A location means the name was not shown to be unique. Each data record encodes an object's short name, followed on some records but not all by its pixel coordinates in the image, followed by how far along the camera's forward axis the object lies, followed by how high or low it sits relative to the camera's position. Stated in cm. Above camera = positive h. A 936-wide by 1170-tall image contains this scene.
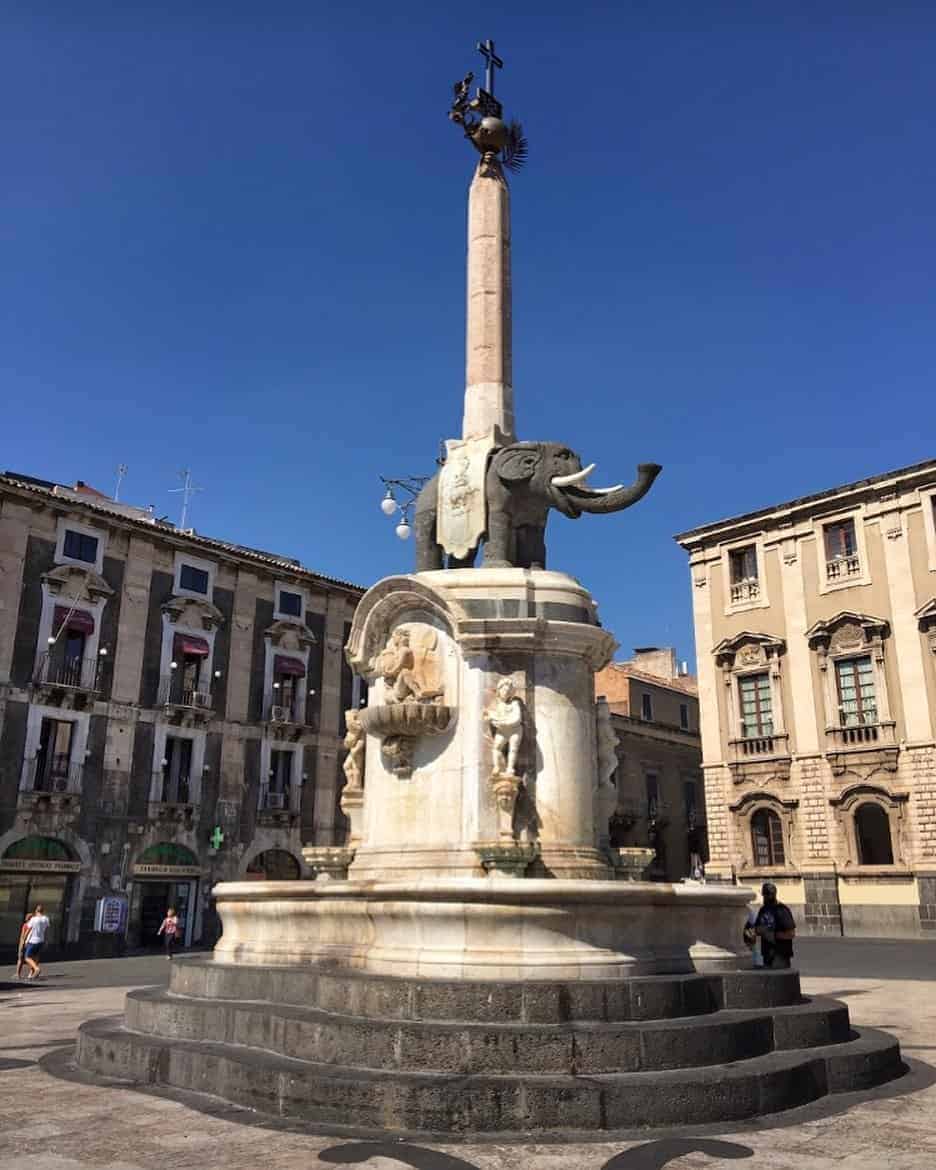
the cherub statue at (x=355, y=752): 1191 +140
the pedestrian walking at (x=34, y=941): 2239 -143
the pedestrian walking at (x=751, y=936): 1298 -76
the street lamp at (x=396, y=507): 1549 +588
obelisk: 1331 +743
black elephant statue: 1196 +436
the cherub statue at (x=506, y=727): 1027 +145
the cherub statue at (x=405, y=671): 1091 +214
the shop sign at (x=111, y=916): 3219 -129
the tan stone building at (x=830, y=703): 3266 +580
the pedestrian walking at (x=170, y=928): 2831 -145
